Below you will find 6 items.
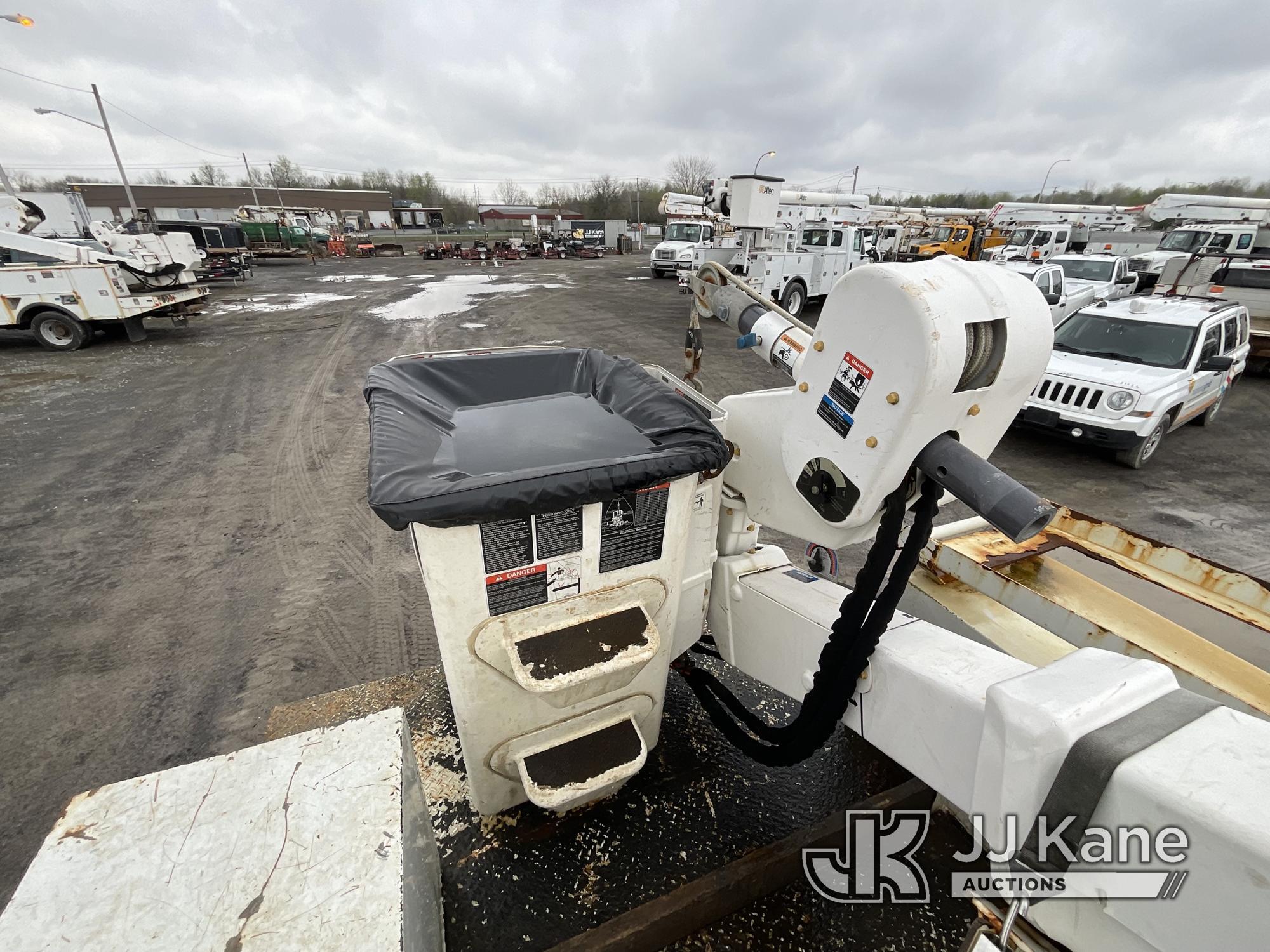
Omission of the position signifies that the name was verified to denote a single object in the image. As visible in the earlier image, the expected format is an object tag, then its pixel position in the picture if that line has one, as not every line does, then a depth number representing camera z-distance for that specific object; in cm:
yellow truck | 2030
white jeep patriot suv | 544
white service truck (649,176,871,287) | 1427
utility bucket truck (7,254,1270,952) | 93
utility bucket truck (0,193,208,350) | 901
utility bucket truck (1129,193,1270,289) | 1633
